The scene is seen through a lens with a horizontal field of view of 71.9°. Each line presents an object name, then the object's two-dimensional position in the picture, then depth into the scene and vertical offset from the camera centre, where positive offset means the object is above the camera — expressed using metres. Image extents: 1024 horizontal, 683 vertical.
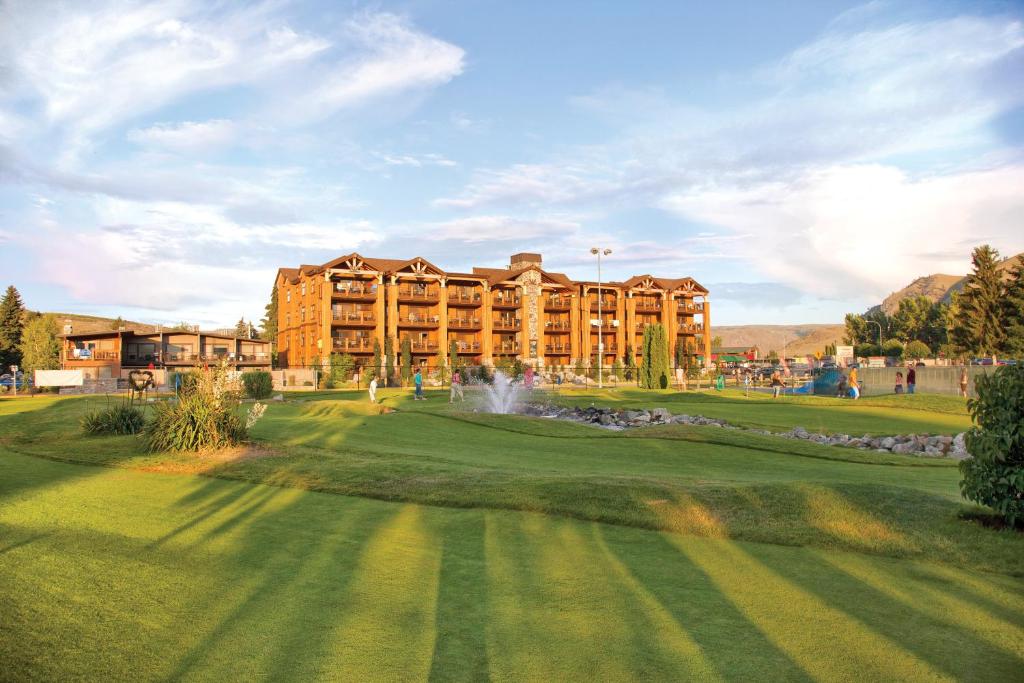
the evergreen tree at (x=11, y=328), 74.44 +4.25
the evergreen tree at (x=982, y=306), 66.44 +5.44
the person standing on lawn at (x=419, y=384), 36.63 -0.97
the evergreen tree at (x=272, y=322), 102.38 +6.56
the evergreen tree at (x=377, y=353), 63.19 +1.14
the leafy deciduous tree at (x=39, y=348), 68.81 +1.93
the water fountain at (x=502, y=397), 30.32 -1.50
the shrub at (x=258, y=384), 35.44 -0.91
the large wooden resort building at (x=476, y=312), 67.56 +5.71
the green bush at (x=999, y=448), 7.33 -0.91
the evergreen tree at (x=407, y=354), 58.22 +1.04
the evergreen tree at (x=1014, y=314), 59.50 +4.38
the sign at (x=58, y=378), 43.03 -0.65
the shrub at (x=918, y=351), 100.36 +1.68
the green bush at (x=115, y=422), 16.39 -1.29
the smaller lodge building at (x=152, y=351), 64.81 +1.57
